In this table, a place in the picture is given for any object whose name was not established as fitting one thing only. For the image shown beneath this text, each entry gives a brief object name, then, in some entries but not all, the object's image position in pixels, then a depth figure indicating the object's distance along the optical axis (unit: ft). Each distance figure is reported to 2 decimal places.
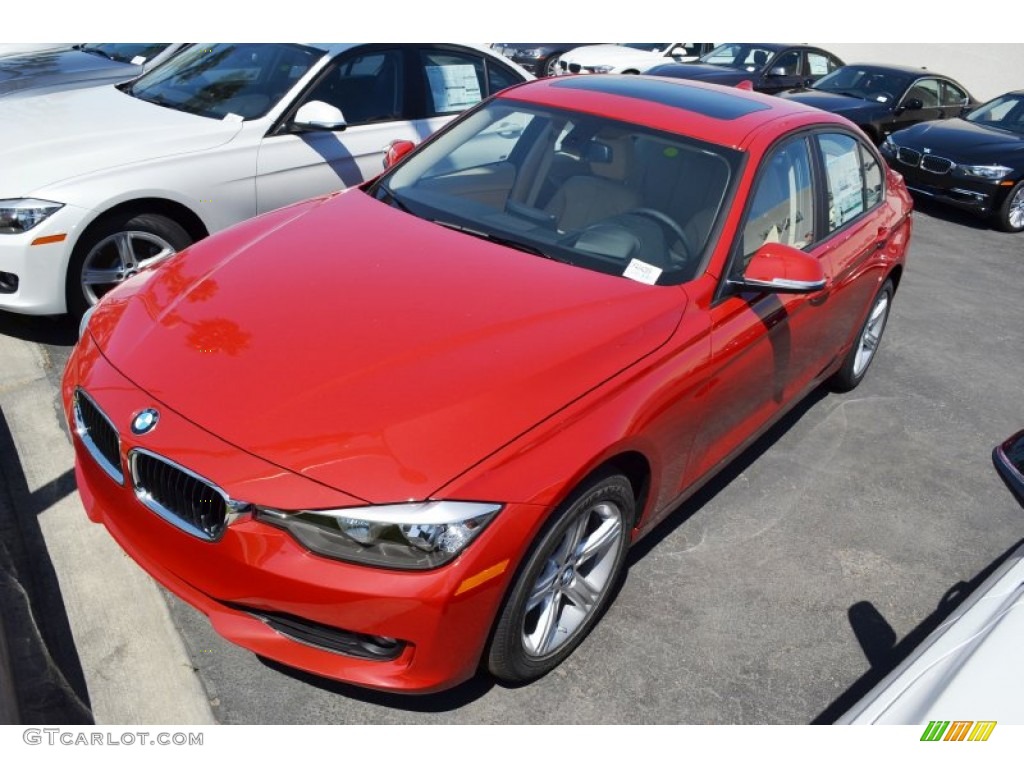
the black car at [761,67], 43.06
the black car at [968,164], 32.19
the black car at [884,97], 37.70
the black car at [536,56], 53.67
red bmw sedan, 8.25
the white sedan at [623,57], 49.39
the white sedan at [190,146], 15.20
